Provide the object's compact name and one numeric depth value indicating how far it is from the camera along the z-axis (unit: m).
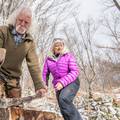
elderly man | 2.03
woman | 2.65
